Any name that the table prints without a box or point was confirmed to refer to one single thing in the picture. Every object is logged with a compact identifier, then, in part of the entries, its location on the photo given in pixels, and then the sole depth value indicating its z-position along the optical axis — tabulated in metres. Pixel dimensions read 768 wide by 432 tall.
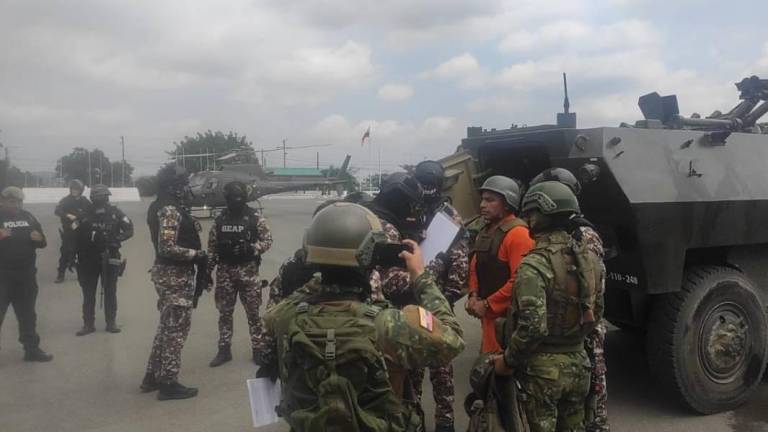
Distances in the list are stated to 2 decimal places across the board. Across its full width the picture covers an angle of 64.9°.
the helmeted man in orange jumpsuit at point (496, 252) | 3.49
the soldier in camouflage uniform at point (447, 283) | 3.71
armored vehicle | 4.18
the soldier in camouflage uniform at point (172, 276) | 4.73
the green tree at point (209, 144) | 58.50
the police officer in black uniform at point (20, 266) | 5.77
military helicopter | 21.02
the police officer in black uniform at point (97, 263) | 6.81
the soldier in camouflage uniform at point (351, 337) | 1.78
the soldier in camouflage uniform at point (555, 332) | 2.72
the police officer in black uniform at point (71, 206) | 8.37
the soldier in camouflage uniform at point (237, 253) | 5.39
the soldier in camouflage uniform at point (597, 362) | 3.41
